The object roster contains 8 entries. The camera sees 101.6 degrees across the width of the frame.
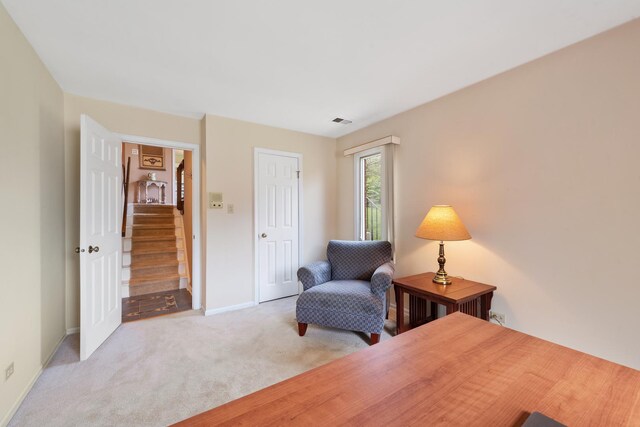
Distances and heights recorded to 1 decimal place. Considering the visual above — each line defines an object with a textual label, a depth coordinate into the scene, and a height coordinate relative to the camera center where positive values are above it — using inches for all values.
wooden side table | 76.9 -25.7
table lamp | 82.6 -5.0
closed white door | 131.8 -5.0
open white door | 82.0 -6.8
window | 121.9 +9.9
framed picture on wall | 270.3 +59.5
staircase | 152.6 -26.0
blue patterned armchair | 87.8 -27.5
